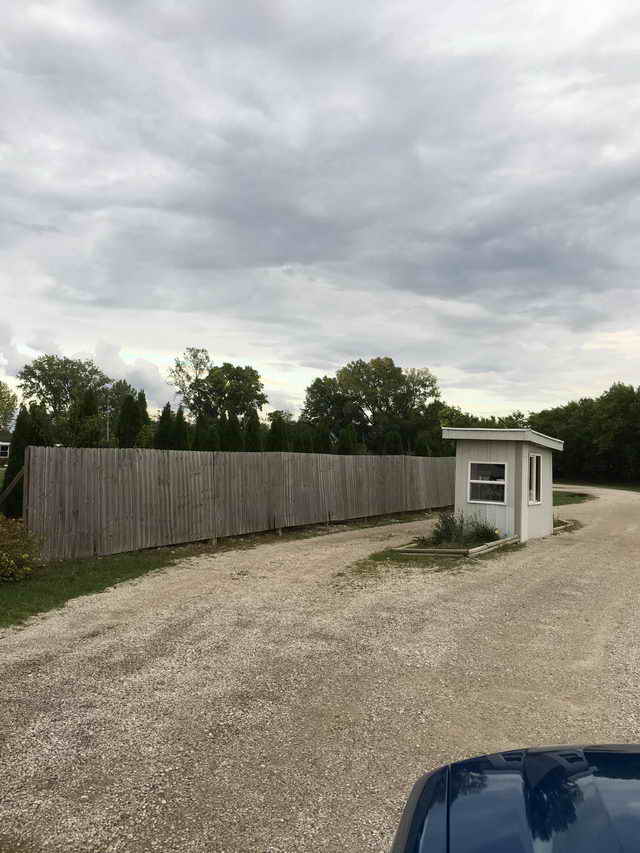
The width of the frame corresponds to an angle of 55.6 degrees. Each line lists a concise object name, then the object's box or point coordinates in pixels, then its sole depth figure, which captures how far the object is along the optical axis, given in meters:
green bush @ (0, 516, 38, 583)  8.59
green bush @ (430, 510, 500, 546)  13.58
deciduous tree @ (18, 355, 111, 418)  66.25
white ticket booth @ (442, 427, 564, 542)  14.38
